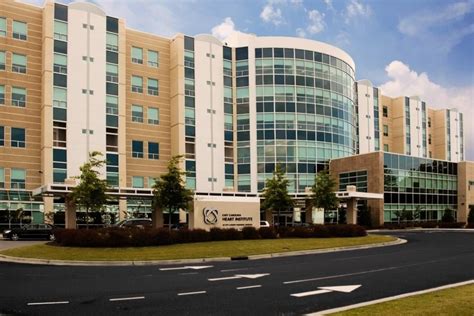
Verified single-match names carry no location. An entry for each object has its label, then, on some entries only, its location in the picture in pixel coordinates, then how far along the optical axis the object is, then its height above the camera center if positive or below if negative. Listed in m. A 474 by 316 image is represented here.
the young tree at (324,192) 45.06 -0.93
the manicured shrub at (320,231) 37.20 -3.76
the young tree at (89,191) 32.44 -0.46
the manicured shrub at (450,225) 63.56 -5.71
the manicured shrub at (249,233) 33.53 -3.44
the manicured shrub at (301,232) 36.69 -3.76
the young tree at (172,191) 33.81 -0.54
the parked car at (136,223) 39.42 -3.20
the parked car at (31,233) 39.53 -3.91
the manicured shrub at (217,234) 31.94 -3.32
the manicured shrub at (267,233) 34.61 -3.56
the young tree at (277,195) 40.62 -1.04
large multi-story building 51.47 +9.35
